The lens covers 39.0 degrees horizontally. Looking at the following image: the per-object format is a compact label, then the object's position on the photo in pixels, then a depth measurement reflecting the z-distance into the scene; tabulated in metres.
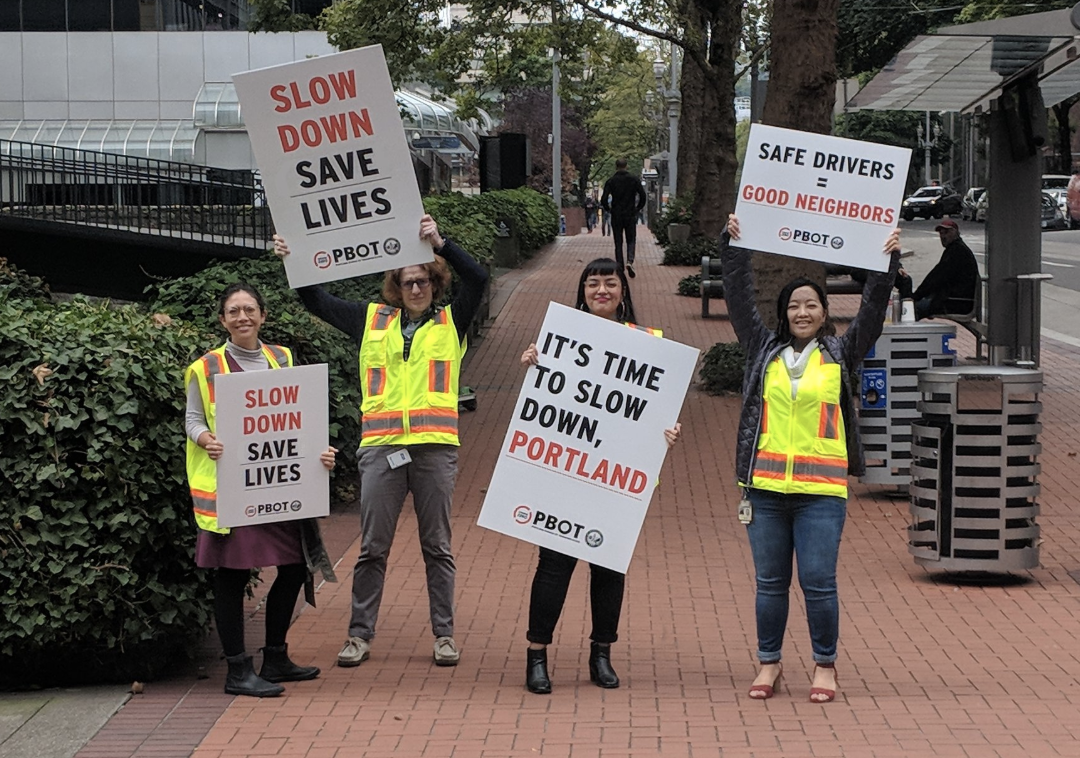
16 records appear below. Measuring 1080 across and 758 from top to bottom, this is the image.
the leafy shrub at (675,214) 33.50
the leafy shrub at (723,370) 14.79
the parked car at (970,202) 59.16
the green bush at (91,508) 5.92
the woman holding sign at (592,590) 6.13
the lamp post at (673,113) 49.59
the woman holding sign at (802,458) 5.96
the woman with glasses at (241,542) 6.02
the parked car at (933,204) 67.00
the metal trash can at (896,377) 10.35
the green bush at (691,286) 24.19
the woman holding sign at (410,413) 6.43
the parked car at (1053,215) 52.09
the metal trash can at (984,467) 8.08
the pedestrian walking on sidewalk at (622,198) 24.44
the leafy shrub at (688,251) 28.40
